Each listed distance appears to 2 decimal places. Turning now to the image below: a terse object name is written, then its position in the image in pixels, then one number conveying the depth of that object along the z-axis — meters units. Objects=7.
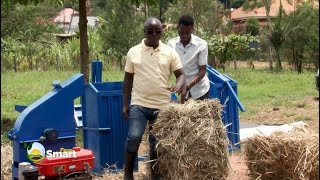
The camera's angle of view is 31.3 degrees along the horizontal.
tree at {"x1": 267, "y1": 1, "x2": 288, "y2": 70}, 24.67
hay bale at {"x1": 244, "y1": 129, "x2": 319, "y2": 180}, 4.76
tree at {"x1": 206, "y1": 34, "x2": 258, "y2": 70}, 23.50
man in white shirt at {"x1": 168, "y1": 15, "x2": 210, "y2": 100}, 5.42
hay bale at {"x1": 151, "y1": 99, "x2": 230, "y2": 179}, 4.68
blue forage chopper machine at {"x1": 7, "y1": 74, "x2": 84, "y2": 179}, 4.76
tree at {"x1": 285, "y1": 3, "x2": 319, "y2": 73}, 24.16
